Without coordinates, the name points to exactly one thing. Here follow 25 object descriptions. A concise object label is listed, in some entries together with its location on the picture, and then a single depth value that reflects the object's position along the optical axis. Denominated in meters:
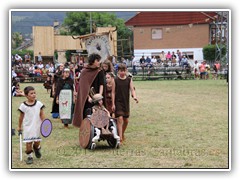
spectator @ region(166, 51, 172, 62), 36.35
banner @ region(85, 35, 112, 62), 17.31
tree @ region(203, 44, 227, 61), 35.84
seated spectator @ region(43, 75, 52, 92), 24.52
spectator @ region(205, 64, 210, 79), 35.79
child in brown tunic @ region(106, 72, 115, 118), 10.70
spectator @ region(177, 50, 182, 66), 35.84
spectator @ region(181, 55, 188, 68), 36.03
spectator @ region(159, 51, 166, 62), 36.06
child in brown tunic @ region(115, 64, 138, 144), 10.32
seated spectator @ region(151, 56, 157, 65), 36.67
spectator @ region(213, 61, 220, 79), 34.57
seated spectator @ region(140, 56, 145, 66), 36.12
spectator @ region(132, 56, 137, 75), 36.07
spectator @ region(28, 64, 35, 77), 31.24
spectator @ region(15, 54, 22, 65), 28.82
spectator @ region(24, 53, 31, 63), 31.56
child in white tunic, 8.64
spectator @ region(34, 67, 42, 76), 31.23
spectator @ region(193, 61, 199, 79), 36.69
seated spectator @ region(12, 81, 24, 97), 20.85
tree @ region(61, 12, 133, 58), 36.37
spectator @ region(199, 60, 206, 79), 36.09
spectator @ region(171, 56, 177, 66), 36.31
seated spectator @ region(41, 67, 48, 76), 30.17
